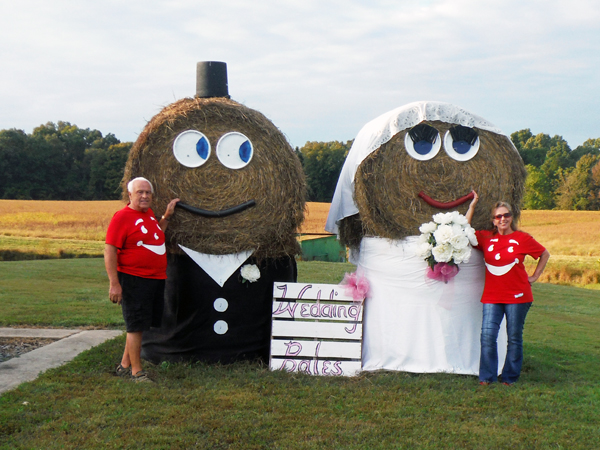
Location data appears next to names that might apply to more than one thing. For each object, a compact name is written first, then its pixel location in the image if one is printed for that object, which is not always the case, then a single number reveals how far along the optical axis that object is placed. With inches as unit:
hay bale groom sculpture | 208.1
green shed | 767.7
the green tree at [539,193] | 1734.3
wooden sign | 210.1
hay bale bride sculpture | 207.2
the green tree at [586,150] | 2001.2
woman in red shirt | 198.7
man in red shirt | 186.5
